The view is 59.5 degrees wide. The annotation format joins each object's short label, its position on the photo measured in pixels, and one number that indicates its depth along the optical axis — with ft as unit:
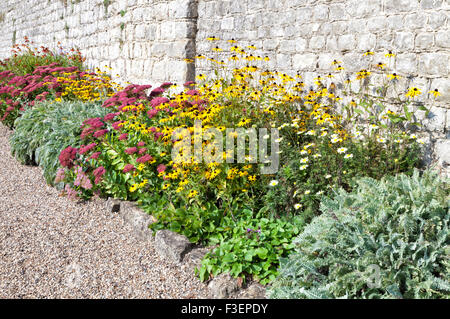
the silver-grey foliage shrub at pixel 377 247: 7.01
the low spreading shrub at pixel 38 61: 29.86
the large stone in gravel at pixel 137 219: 12.14
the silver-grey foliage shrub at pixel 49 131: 16.44
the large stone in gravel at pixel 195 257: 10.28
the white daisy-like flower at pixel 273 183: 11.24
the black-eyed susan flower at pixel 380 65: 12.48
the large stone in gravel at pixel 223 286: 9.12
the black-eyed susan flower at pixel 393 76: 11.81
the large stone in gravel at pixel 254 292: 8.85
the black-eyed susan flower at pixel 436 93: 11.12
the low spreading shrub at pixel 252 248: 9.44
